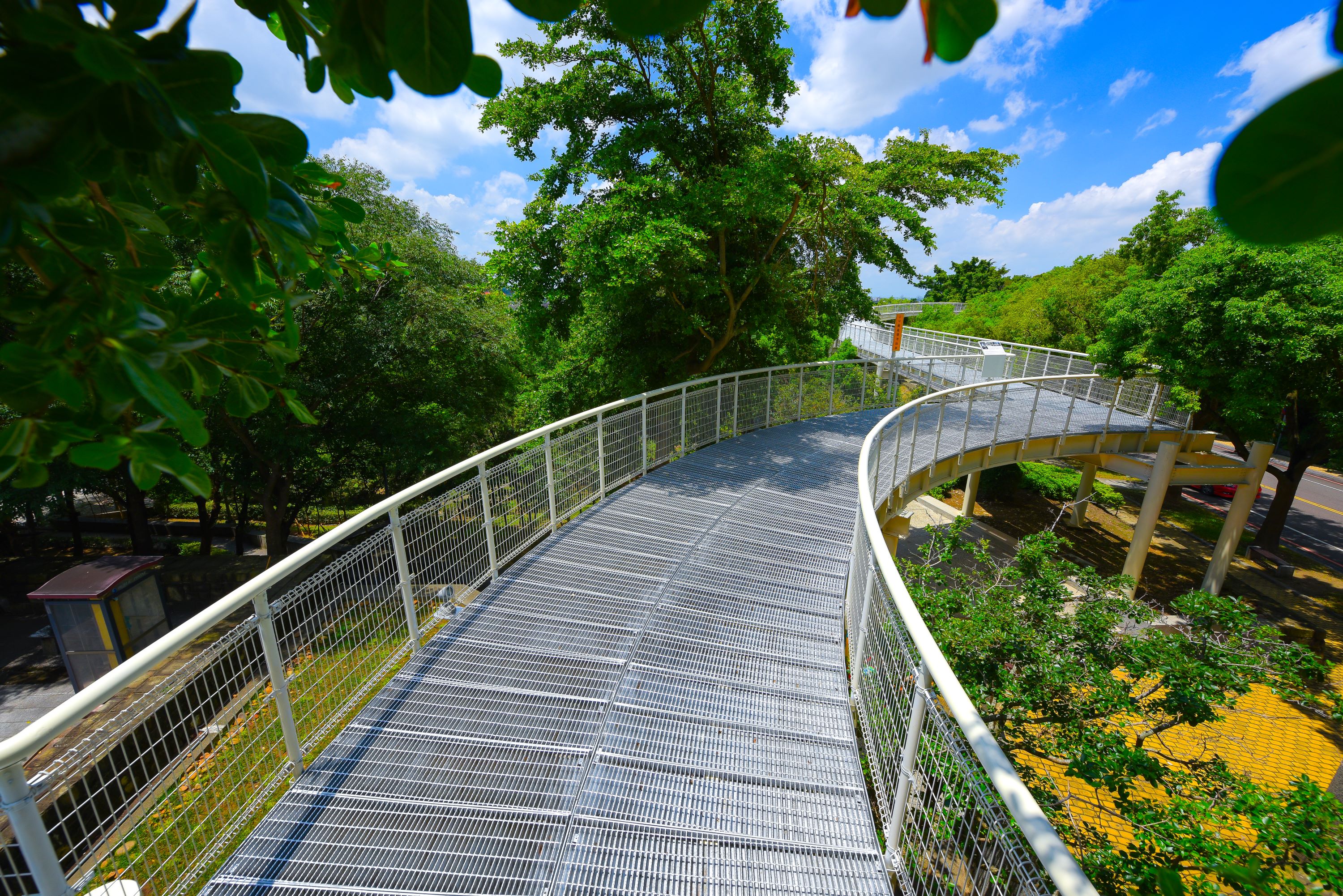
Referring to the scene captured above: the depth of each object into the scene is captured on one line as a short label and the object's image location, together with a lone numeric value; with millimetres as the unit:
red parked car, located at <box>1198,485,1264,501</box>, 24250
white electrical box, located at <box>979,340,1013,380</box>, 17500
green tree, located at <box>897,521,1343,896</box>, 4004
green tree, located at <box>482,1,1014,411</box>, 10000
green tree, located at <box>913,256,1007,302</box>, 59344
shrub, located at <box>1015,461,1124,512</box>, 21672
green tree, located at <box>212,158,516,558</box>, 12500
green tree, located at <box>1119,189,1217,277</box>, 21953
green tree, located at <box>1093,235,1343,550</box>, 11211
